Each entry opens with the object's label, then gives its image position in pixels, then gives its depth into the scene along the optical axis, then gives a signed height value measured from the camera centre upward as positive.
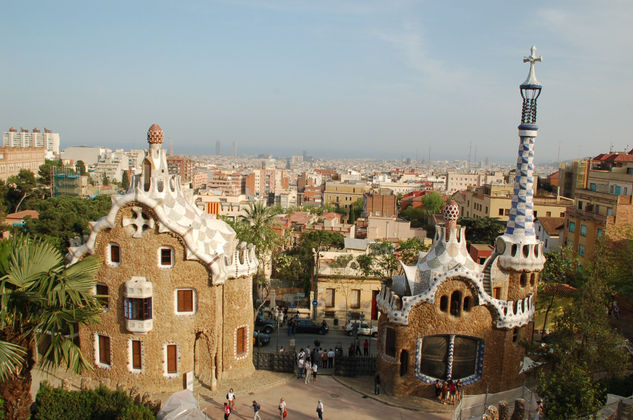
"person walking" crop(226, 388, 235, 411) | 26.66 -12.09
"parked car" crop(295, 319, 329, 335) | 39.62 -12.71
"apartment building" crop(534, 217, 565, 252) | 63.91 -8.37
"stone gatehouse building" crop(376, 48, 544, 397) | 28.12 -7.88
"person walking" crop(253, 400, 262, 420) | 25.61 -12.09
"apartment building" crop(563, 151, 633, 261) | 49.22 -4.58
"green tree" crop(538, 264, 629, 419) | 23.42 -7.90
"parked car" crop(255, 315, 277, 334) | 39.35 -12.63
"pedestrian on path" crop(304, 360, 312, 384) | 30.50 -12.14
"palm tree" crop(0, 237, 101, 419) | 19.41 -6.09
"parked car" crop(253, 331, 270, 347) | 36.59 -12.70
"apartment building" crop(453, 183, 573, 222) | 77.38 -6.76
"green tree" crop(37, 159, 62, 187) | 96.81 -5.39
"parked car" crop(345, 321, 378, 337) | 39.00 -12.51
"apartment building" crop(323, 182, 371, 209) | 151.75 -11.32
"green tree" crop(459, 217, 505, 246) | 65.62 -8.74
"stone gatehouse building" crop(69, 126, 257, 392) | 28.19 -7.38
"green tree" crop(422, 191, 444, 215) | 114.51 -9.96
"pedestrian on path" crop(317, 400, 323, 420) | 25.81 -12.11
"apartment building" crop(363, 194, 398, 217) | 116.56 -10.77
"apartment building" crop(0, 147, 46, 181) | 111.70 -3.71
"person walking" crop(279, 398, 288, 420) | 26.00 -12.17
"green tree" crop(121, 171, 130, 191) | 141.62 -9.30
